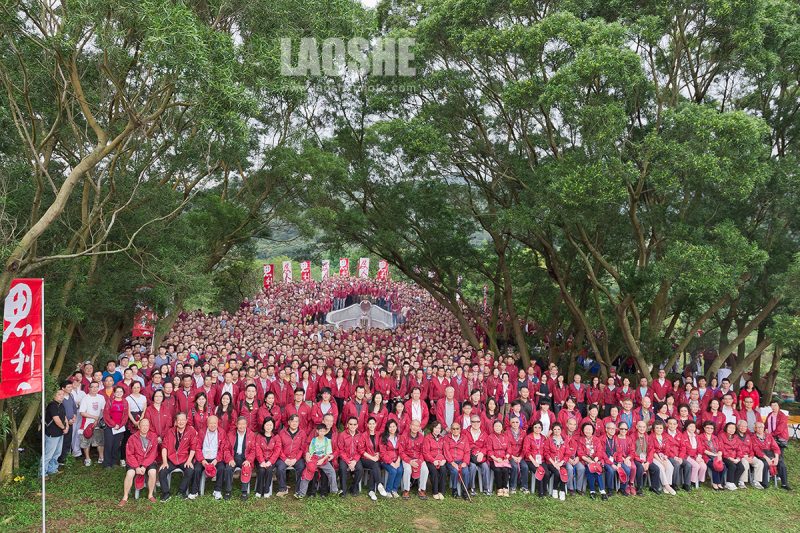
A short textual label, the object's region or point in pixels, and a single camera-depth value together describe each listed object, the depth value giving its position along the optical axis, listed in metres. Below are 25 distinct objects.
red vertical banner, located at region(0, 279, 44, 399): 5.63
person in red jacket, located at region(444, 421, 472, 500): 6.93
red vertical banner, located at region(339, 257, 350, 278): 27.16
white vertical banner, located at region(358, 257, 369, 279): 27.03
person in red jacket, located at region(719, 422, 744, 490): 7.73
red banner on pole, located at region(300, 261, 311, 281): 27.37
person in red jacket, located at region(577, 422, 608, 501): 7.12
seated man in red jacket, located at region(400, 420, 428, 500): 6.86
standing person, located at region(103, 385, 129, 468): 7.37
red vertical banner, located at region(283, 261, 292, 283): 27.41
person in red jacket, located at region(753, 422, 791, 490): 7.84
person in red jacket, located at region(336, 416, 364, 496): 6.77
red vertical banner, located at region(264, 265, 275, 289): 25.54
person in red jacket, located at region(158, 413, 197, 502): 6.37
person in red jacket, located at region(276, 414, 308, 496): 6.66
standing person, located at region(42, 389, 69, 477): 6.90
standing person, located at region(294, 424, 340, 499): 6.61
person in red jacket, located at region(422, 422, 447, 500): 6.88
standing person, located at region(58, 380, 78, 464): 7.19
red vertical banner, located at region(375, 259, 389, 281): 28.72
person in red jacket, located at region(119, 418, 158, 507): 6.29
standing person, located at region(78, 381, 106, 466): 7.43
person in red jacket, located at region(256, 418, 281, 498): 6.58
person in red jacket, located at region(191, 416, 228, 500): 6.49
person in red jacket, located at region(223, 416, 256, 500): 6.53
